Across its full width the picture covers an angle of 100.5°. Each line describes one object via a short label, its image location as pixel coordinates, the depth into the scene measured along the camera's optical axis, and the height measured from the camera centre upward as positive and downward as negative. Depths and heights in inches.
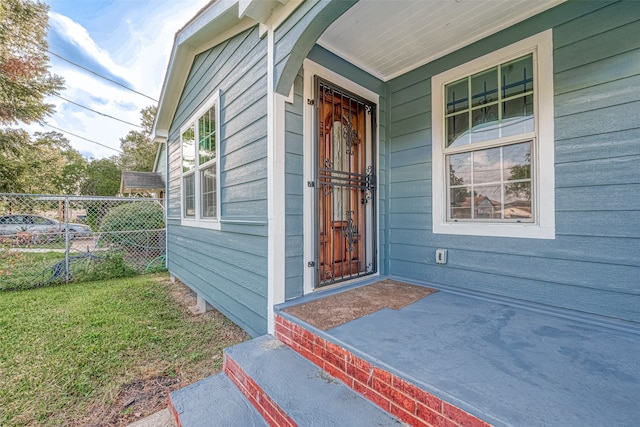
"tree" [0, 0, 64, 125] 314.0 +190.6
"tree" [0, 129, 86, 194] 320.8 +70.2
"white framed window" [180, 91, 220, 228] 128.0 +26.5
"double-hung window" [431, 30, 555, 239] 81.2 +23.8
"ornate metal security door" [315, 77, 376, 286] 100.6 +11.3
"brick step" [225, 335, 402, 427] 48.4 -37.1
